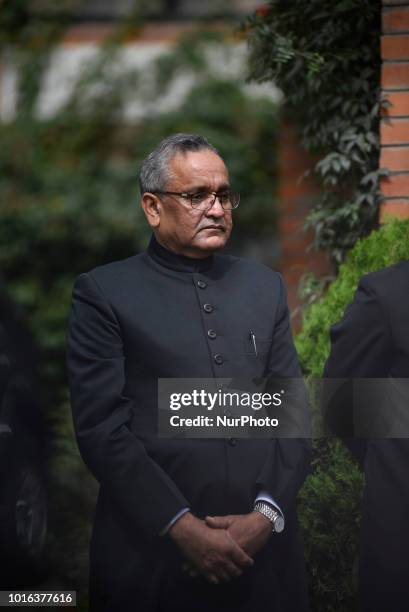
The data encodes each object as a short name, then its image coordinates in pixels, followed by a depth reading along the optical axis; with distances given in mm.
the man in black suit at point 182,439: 5273
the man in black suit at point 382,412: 5328
